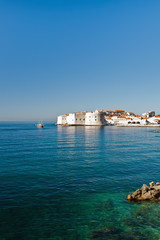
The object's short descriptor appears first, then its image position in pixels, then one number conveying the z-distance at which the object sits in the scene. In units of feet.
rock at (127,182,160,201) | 35.55
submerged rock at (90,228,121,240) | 24.37
